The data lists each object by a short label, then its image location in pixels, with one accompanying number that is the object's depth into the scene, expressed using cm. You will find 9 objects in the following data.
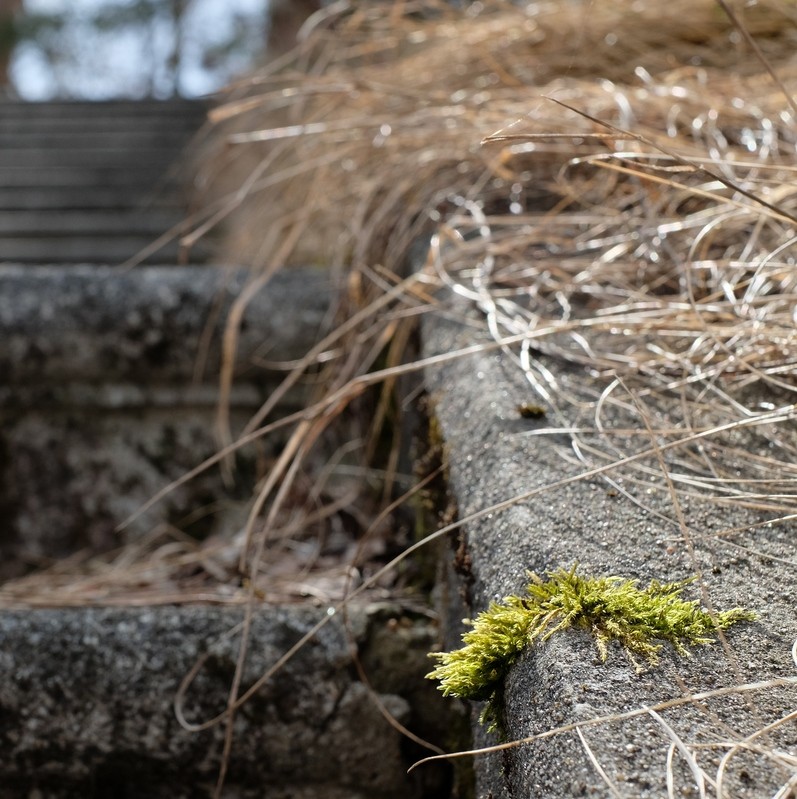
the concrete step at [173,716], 79
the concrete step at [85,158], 362
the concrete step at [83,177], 345
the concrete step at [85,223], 306
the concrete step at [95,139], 380
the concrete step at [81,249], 285
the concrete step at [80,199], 323
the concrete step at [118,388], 130
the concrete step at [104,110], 409
